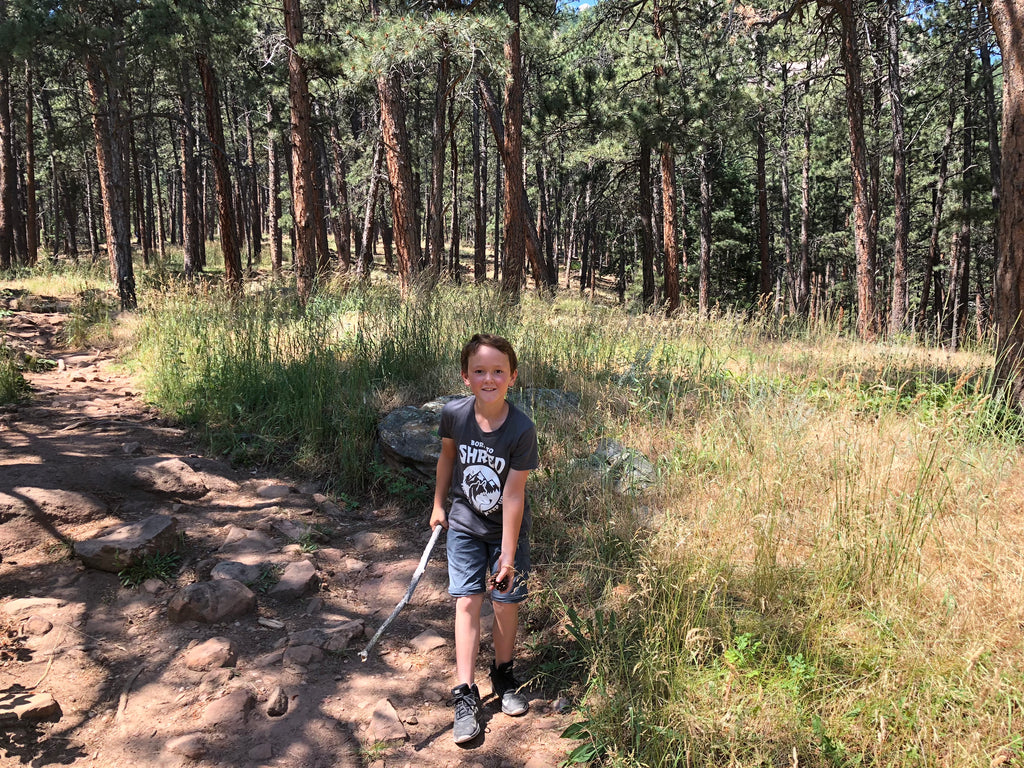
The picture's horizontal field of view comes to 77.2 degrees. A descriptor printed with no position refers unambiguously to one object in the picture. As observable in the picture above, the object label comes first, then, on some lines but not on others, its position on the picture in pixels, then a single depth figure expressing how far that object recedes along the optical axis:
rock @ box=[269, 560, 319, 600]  3.50
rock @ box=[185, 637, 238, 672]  2.88
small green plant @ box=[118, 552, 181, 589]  3.42
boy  2.63
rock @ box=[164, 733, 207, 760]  2.39
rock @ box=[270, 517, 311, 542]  4.07
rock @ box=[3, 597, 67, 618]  3.02
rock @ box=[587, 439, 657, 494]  3.85
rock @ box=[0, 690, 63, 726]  2.41
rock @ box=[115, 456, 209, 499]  4.26
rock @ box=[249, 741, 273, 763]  2.41
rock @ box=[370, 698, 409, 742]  2.56
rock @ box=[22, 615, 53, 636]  2.94
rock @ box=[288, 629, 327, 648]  3.10
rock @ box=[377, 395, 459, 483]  4.66
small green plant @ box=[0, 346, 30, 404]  5.91
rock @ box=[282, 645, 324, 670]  2.97
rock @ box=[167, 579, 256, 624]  3.19
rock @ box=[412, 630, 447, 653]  3.19
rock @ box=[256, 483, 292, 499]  4.60
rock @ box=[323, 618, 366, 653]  3.11
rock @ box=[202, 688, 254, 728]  2.56
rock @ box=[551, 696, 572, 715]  2.69
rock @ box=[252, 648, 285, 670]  2.93
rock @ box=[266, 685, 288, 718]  2.66
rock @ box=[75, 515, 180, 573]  3.43
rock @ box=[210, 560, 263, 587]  3.52
